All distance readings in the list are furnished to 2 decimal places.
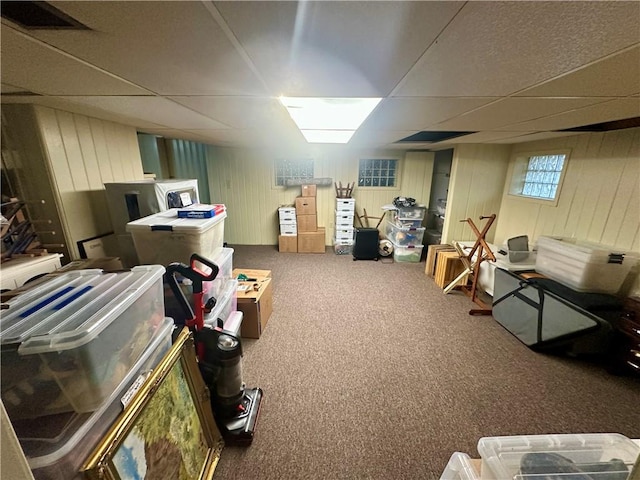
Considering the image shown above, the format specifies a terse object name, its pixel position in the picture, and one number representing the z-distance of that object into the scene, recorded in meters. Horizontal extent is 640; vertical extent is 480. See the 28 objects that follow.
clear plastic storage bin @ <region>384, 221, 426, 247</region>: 4.34
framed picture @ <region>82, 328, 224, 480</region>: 0.80
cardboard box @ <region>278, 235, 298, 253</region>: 4.76
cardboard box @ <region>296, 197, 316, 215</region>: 4.61
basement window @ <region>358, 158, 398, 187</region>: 4.93
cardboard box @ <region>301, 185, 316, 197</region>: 4.64
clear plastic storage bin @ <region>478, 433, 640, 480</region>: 0.74
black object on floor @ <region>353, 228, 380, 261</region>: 4.40
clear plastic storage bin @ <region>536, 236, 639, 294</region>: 2.12
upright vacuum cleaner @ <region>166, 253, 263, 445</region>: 1.41
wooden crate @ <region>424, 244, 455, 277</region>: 3.83
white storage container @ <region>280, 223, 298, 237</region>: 4.74
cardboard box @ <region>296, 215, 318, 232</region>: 4.70
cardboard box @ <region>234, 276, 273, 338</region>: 2.35
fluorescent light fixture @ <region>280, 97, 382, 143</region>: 1.45
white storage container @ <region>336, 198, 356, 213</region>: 4.53
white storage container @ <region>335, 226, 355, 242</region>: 4.68
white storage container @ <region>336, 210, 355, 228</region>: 4.61
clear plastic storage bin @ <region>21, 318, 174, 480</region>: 0.69
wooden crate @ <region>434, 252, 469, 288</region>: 3.46
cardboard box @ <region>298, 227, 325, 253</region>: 4.72
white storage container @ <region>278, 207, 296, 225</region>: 4.63
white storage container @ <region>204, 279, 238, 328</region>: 1.72
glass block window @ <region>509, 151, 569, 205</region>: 2.94
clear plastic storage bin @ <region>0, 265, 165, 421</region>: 0.72
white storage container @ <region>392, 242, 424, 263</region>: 4.40
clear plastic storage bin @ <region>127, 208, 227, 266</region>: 1.52
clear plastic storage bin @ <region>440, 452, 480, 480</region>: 0.83
